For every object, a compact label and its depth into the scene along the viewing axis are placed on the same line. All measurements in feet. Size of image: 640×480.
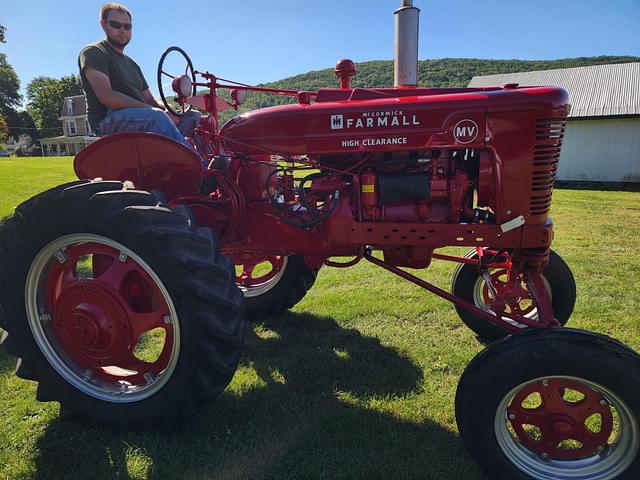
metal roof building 53.16
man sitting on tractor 9.63
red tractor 6.66
